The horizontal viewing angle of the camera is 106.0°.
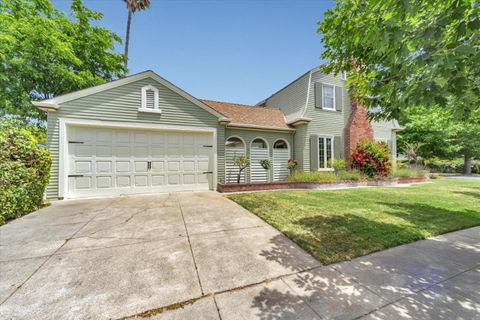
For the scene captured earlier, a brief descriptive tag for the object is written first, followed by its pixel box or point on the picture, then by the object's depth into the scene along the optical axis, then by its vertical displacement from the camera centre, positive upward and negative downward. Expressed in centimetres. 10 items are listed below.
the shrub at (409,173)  1135 -70
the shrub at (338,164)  1024 -8
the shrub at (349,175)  966 -68
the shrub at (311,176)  905 -72
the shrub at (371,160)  1036 +14
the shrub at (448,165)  2034 -35
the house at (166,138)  644 +114
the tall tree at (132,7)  1522 +1343
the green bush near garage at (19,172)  421 -22
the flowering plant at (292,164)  1009 -7
